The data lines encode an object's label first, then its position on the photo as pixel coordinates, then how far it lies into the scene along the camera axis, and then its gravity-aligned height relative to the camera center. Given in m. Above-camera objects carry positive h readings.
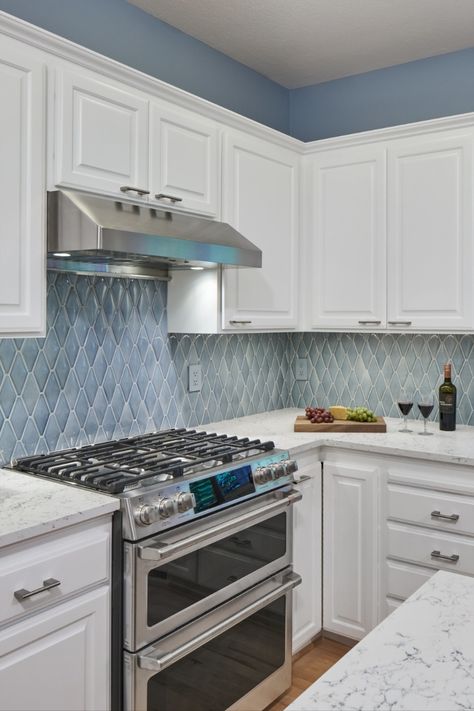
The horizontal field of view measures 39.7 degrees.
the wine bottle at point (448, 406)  3.10 -0.25
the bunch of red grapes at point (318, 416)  3.11 -0.30
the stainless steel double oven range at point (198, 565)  1.94 -0.70
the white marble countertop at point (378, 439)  2.68 -0.38
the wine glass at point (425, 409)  2.96 -0.25
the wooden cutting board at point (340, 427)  3.06 -0.34
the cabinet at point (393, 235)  2.96 +0.57
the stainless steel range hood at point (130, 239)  2.04 +0.38
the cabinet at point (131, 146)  2.14 +0.74
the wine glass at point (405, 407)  3.07 -0.25
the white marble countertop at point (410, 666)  0.88 -0.46
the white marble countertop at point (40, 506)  1.67 -0.43
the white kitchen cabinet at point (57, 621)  1.64 -0.72
